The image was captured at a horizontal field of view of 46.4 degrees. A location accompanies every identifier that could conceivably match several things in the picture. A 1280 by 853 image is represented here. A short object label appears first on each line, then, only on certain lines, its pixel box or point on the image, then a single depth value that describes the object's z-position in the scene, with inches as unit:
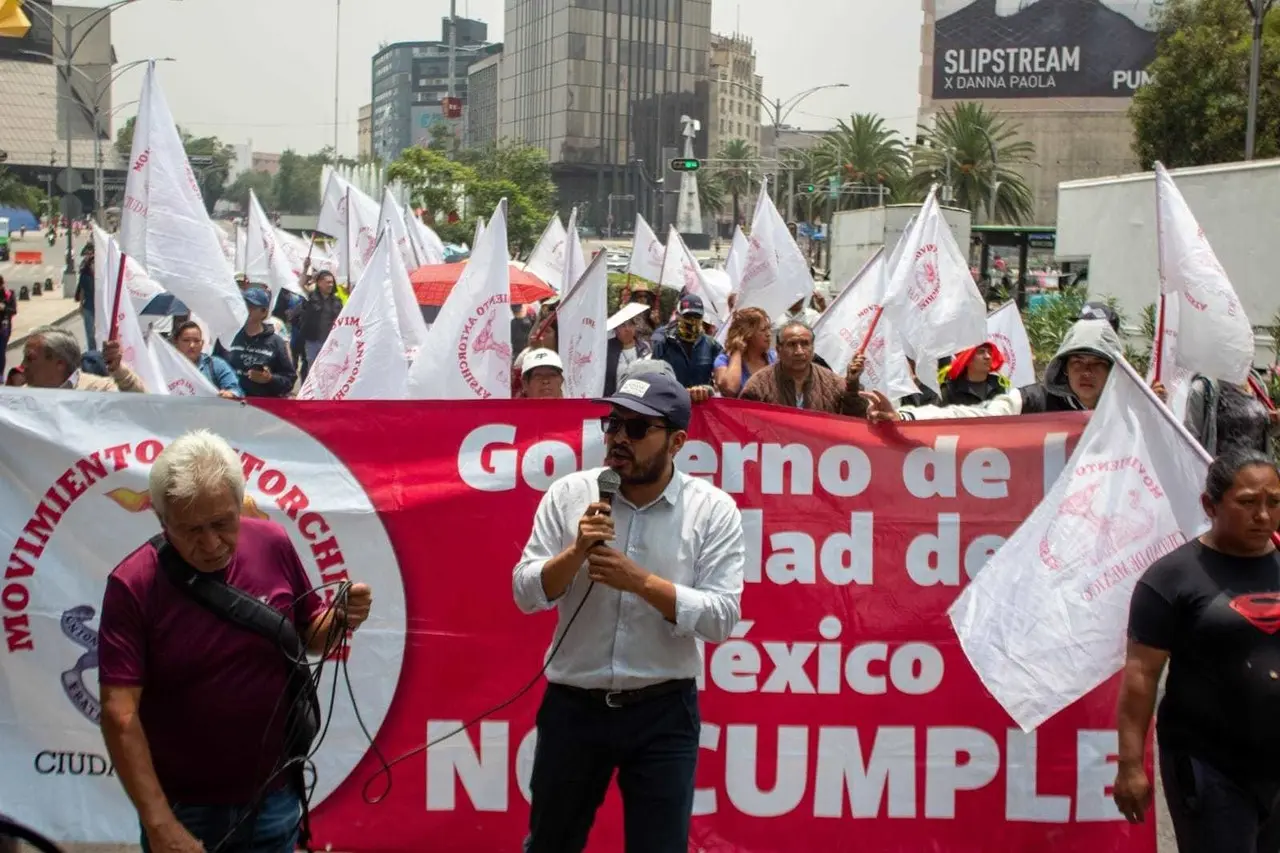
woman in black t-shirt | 142.3
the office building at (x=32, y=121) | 5255.9
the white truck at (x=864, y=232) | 1111.6
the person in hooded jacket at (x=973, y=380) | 280.7
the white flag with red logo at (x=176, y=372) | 307.3
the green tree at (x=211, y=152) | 4340.6
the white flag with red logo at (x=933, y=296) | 305.7
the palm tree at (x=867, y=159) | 3024.1
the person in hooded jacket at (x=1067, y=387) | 212.7
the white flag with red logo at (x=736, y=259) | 754.8
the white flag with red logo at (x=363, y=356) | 298.0
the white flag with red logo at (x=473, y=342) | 315.6
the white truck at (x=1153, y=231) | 661.9
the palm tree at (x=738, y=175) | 4107.3
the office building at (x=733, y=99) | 6195.9
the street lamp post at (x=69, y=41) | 1186.0
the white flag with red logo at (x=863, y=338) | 310.7
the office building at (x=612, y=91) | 5541.3
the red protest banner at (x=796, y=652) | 189.8
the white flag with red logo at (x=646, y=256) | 746.2
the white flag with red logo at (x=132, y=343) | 309.6
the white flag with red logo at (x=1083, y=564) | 164.6
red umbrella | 612.4
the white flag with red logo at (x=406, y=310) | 380.8
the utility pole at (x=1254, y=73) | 916.9
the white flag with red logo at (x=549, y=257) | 768.3
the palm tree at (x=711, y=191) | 4722.0
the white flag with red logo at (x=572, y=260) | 595.8
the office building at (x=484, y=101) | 6432.1
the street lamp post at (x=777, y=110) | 1860.2
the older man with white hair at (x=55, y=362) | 261.6
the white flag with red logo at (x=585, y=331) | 362.0
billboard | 3157.0
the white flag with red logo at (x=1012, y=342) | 435.5
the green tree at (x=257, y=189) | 6220.5
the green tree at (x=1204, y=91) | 1544.0
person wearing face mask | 370.9
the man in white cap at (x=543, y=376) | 272.7
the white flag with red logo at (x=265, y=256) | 691.4
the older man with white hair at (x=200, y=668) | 122.3
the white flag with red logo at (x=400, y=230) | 660.1
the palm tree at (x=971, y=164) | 2632.9
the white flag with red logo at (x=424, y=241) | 799.8
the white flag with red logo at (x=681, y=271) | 661.9
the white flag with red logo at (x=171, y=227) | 330.3
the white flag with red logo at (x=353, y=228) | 729.0
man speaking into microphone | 142.6
